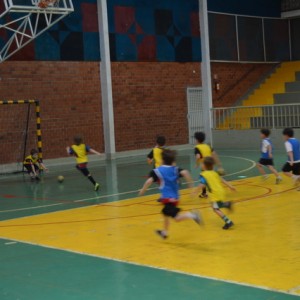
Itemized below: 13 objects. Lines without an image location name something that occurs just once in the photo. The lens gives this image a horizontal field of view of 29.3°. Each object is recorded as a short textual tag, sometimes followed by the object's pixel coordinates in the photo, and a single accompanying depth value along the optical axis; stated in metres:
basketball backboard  18.05
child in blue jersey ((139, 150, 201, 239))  7.75
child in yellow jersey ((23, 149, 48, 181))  17.00
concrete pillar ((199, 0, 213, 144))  27.36
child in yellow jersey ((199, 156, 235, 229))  8.34
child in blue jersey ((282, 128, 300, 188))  11.88
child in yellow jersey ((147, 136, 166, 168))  11.27
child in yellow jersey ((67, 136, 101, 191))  14.02
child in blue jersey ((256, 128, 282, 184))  13.20
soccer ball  15.93
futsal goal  20.41
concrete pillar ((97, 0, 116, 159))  23.39
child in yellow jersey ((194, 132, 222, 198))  11.18
